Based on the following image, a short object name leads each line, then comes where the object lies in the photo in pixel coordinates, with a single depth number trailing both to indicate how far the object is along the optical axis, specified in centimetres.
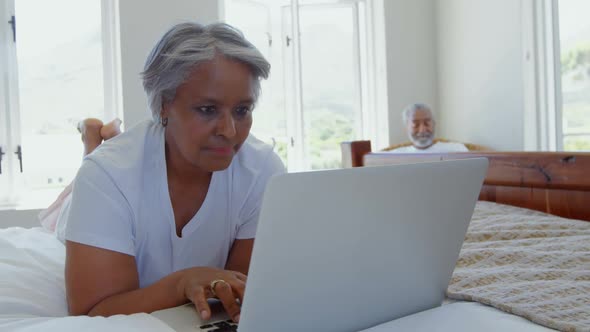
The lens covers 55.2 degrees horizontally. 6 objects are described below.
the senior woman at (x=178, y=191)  98
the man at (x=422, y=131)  432
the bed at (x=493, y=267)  83
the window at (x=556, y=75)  363
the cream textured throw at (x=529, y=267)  88
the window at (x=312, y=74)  445
